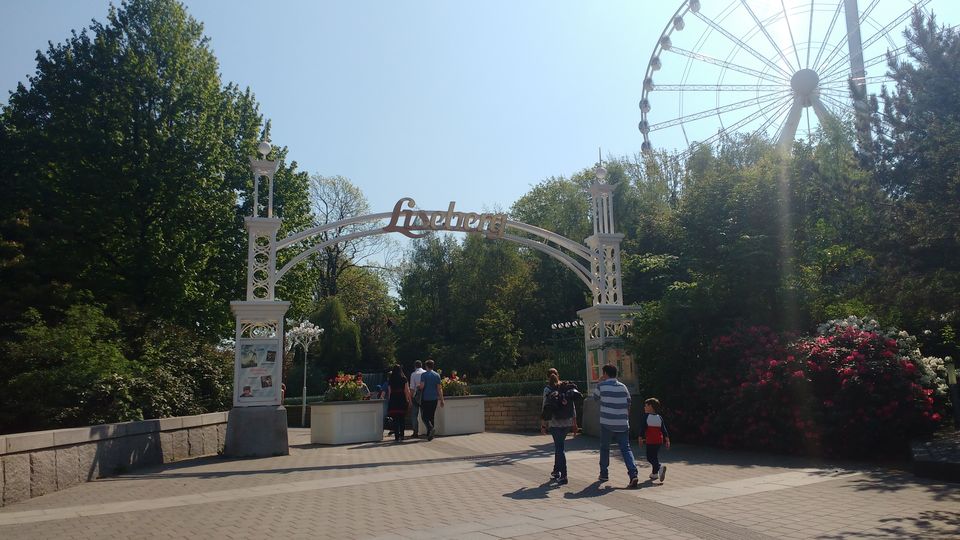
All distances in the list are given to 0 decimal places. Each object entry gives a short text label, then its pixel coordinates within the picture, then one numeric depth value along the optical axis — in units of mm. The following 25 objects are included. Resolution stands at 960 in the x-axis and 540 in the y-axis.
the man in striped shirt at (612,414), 9820
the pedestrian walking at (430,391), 16547
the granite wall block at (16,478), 9602
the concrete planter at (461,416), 18656
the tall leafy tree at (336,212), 49312
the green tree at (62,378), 12836
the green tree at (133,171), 21750
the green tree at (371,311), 47000
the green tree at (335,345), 42219
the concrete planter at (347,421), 17031
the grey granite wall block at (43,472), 10195
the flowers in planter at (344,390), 17734
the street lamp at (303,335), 30359
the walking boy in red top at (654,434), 10055
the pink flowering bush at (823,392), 12164
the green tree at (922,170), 9873
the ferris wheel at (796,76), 25953
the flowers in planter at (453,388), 19234
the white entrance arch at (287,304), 14742
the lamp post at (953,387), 13719
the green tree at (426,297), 44094
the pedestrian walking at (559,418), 10227
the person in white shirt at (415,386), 17688
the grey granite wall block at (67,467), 10875
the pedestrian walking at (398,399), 17016
